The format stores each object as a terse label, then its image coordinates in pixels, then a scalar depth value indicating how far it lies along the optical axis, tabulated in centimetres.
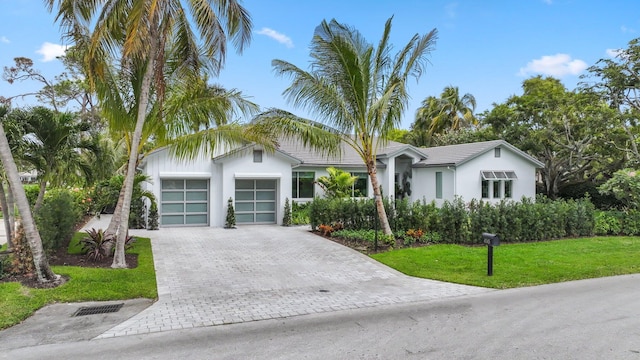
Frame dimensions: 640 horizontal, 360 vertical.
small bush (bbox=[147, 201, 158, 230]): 1577
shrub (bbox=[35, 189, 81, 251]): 927
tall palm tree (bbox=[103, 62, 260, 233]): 1027
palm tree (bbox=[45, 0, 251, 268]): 865
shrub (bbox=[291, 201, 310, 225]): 1797
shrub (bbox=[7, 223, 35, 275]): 814
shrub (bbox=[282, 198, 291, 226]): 1728
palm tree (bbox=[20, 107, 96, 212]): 951
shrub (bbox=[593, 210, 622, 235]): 1532
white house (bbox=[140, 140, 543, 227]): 1673
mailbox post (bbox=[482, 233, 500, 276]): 877
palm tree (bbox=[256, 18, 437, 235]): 1174
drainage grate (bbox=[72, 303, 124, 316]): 644
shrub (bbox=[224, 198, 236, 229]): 1645
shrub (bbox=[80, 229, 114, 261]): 978
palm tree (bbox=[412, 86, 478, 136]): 3584
